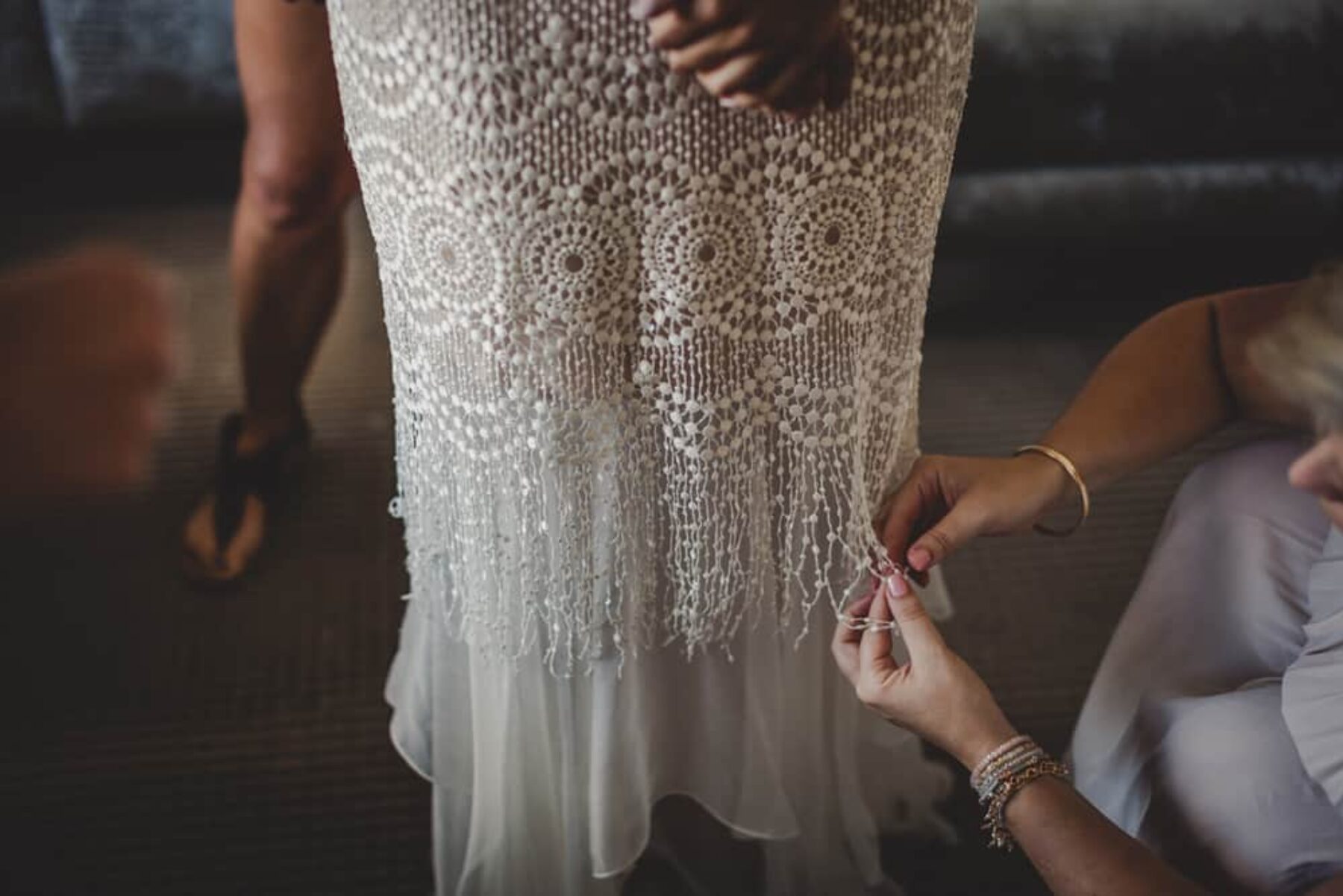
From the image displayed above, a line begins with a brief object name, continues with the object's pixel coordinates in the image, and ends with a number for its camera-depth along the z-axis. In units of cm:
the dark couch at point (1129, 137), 158
